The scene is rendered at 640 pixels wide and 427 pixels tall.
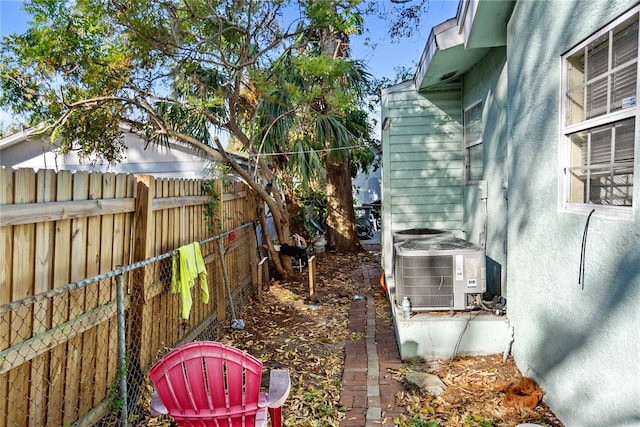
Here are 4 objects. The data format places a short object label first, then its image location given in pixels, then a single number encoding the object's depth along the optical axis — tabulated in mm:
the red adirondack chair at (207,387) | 2322
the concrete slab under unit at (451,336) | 4664
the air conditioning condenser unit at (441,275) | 4809
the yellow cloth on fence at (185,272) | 4066
